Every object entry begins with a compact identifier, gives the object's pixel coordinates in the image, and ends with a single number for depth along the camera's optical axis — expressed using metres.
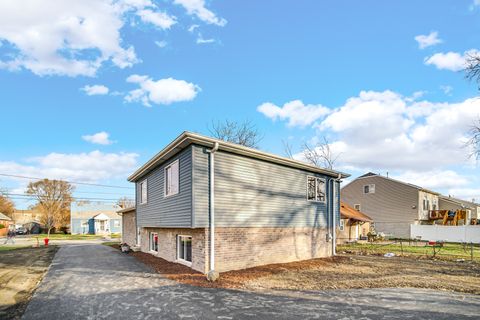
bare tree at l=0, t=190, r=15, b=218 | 66.26
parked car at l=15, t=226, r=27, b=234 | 59.17
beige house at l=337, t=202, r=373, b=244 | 31.19
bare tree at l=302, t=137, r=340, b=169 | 37.00
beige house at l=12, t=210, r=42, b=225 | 89.88
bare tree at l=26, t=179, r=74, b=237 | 54.03
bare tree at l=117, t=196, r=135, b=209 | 73.41
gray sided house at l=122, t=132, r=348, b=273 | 11.76
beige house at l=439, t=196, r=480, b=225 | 45.66
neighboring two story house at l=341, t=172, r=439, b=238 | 37.88
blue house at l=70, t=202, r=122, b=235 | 54.91
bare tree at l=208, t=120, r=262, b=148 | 35.09
